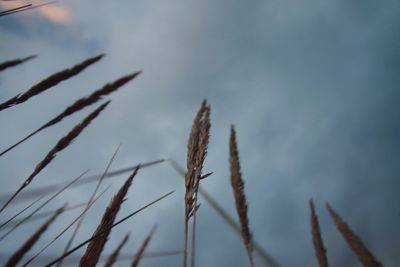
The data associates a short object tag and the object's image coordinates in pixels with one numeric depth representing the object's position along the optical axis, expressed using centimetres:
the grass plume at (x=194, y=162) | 51
